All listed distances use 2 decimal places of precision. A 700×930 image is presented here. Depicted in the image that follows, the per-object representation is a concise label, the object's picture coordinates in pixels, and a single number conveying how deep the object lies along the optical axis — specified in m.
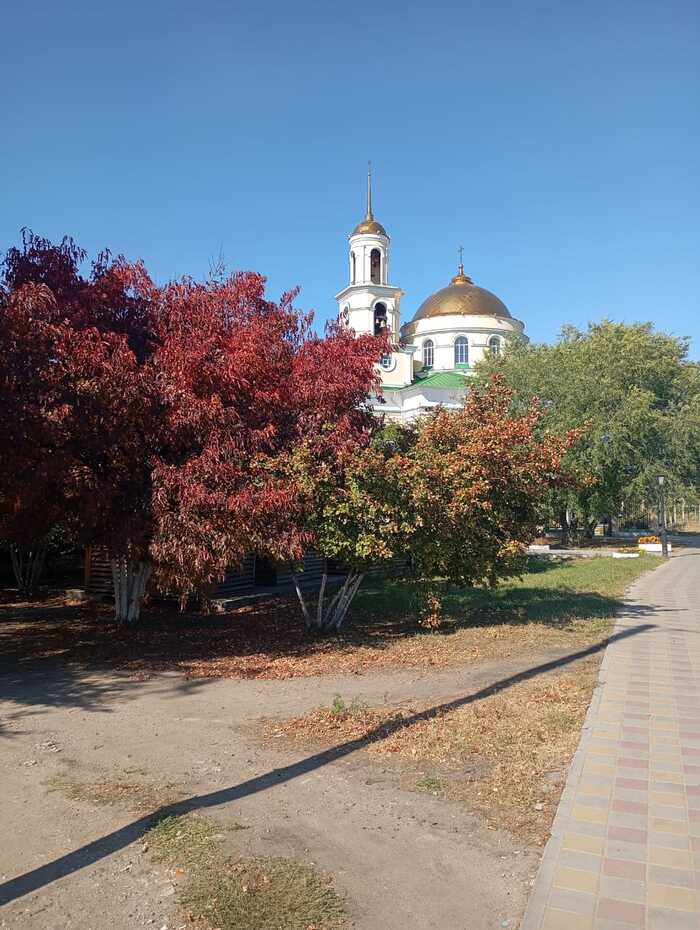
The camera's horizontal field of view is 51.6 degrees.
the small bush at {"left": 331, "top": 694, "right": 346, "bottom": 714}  7.07
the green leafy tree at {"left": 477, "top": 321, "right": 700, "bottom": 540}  28.89
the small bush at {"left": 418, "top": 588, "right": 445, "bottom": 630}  11.27
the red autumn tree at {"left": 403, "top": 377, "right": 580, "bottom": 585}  10.53
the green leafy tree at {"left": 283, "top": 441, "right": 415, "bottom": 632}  9.55
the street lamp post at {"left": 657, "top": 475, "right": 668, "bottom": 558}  28.44
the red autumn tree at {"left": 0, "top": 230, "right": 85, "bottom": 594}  7.61
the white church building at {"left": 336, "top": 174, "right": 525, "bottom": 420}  49.28
